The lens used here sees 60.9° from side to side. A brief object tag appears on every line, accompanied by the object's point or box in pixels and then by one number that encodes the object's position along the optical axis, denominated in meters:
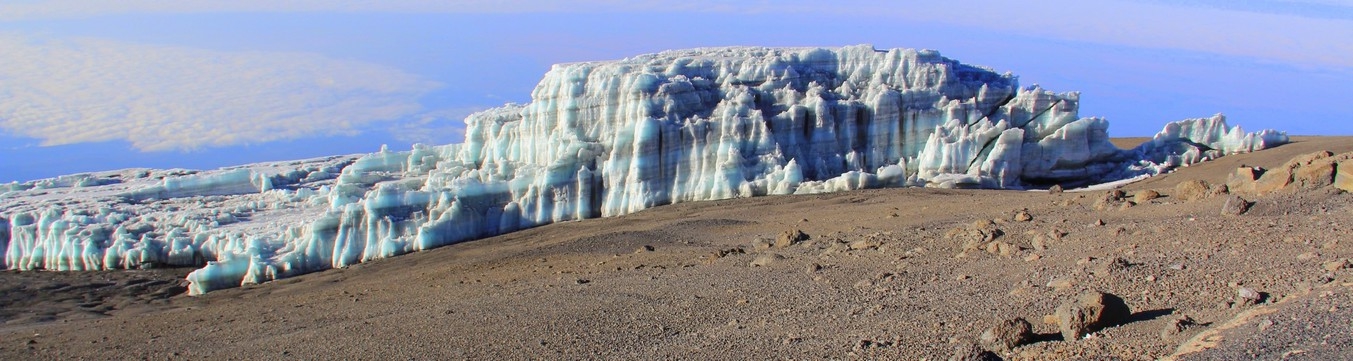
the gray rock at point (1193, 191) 18.92
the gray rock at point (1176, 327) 10.27
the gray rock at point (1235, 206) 16.48
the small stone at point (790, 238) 19.88
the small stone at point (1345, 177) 17.44
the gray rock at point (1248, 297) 11.27
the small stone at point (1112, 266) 13.45
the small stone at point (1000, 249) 16.06
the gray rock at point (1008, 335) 10.65
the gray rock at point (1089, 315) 10.70
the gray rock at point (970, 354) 10.31
